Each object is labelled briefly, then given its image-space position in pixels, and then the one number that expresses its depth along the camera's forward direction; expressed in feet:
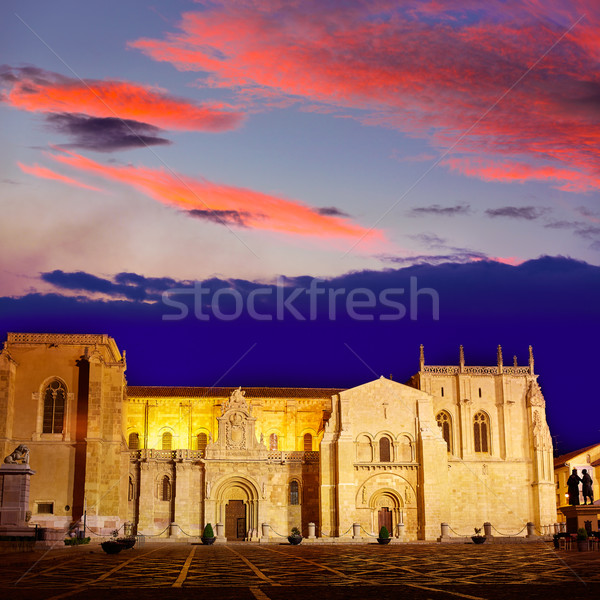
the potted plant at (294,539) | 150.92
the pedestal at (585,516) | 117.39
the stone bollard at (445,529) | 174.66
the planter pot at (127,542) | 116.63
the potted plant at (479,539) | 151.96
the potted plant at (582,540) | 108.68
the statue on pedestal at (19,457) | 111.45
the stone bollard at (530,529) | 181.68
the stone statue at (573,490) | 124.57
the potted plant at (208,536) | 159.53
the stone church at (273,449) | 164.14
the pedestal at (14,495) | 105.60
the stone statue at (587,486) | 123.38
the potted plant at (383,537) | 153.48
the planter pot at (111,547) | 105.60
